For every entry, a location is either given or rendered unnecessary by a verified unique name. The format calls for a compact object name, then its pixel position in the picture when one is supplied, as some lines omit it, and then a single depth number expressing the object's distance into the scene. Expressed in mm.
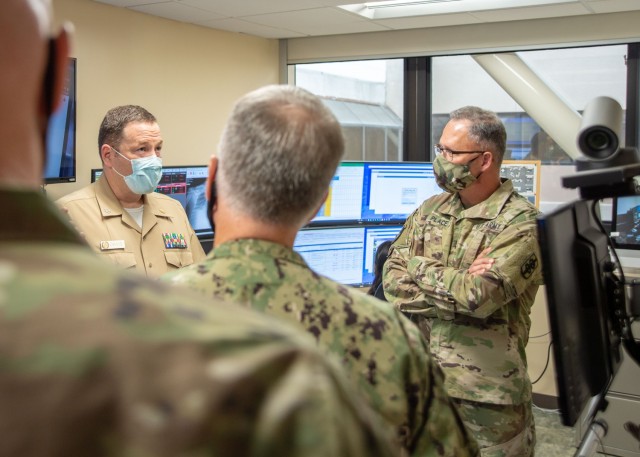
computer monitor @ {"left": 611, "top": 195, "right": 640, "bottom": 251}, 3516
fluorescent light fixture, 3779
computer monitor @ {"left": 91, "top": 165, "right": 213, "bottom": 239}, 3900
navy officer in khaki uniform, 2285
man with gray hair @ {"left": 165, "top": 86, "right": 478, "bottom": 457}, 1070
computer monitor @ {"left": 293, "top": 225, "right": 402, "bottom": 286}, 3523
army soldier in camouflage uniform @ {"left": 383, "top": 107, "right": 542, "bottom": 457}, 2180
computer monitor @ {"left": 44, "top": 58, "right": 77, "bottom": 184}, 3605
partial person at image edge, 349
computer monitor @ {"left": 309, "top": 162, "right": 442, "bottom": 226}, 3585
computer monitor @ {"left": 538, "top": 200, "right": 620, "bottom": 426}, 1100
